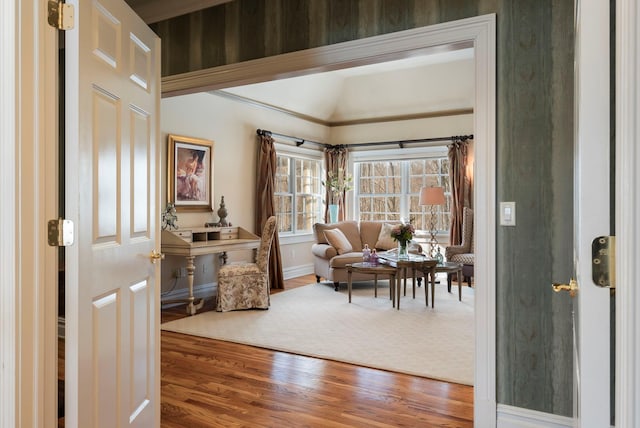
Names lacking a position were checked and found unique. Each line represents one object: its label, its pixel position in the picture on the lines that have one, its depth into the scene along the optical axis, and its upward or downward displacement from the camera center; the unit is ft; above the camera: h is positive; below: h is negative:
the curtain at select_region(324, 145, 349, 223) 27.86 +2.87
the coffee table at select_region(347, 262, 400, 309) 17.46 -2.30
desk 16.70 -1.25
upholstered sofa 21.11 -1.71
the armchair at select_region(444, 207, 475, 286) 20.52 -1.88
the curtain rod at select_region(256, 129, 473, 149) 23.63 +4.06
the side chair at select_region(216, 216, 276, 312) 17.11 -2.78
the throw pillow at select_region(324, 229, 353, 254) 21.98 -1.47
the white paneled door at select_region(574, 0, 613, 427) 2.84 +0.08
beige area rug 11.59 -3.81
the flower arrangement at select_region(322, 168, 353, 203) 27.53 +1.71
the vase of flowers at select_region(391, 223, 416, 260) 18.61 -1.07
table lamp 22.67 +0.76
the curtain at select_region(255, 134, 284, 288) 22.58 +0.61
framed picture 18.31 +1.62
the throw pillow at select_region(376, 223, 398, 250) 23.50 -1.51
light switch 7.59 -0.04
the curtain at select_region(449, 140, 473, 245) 24.32 +1.35
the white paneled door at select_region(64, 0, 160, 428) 4.77 -0.05
